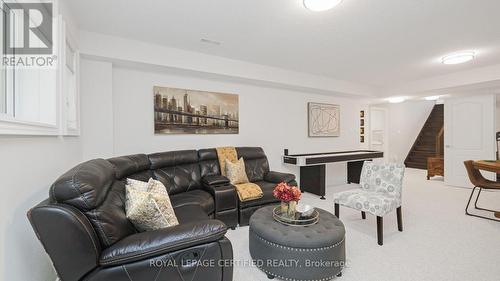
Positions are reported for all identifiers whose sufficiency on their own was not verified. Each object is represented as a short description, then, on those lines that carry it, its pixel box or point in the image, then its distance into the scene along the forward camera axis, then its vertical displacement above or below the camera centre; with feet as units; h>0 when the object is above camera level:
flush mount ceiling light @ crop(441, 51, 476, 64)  11.00 +4.10
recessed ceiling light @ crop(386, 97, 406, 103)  19.10 +3.44
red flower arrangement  6.84 -1.70
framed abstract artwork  16.60 +1.48
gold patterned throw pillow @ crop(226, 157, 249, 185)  11.02 -1.68
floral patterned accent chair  8.11 -2.30
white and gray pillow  4.84 -1.60
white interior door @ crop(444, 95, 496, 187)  15.81 +0.32
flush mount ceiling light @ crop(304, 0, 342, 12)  6.29 +3.89
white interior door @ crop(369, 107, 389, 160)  23.38 +0.86
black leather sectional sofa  3.64 -1.88
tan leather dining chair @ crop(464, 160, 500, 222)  10.52 -2.06
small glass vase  7.06 -2.29
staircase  24.58 -0.49
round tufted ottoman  5.81 -3.03
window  4.55 +1.29
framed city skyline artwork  11.15 +1.52
